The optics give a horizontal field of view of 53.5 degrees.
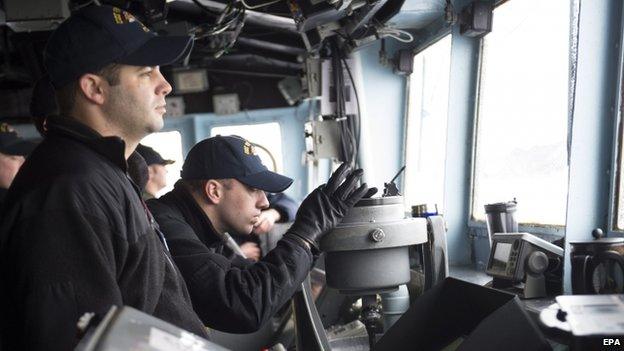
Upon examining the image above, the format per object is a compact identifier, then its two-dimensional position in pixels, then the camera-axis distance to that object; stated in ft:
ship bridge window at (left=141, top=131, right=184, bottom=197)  21.89
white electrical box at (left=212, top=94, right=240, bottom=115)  21.12
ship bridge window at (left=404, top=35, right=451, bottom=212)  13.07
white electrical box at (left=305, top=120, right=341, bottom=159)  13.46
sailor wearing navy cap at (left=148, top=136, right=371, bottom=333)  6.13
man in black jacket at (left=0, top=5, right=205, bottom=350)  3.85
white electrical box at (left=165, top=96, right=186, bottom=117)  20.88
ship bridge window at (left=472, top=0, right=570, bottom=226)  8.75
